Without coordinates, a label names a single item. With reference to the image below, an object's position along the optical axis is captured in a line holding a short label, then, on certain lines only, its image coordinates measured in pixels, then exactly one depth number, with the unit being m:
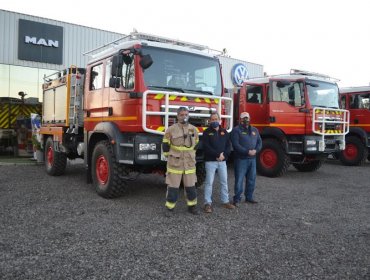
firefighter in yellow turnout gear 5.12
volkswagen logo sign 22.67
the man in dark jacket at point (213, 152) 5.43
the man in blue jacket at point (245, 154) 5.86
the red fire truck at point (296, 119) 8.68
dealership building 13.20
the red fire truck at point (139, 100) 5.43
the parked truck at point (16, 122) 12.05
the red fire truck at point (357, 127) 11.57
